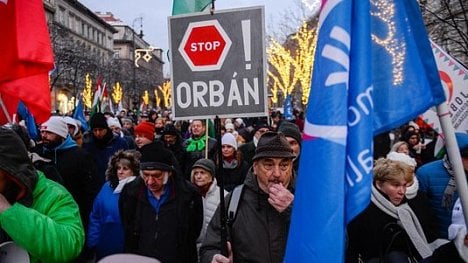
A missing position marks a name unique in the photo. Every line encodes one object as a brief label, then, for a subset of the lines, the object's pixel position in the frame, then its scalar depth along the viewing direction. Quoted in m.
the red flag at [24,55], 3.31
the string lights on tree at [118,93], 40.39
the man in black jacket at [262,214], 3.01
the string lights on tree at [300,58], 25.19
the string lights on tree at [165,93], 46.69
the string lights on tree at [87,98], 36.28
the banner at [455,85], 4.54
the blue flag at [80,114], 13.00
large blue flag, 2.03
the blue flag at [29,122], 8.30
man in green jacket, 2.23
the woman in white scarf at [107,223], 4.66
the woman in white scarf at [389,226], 3.27
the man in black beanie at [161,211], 4.04
